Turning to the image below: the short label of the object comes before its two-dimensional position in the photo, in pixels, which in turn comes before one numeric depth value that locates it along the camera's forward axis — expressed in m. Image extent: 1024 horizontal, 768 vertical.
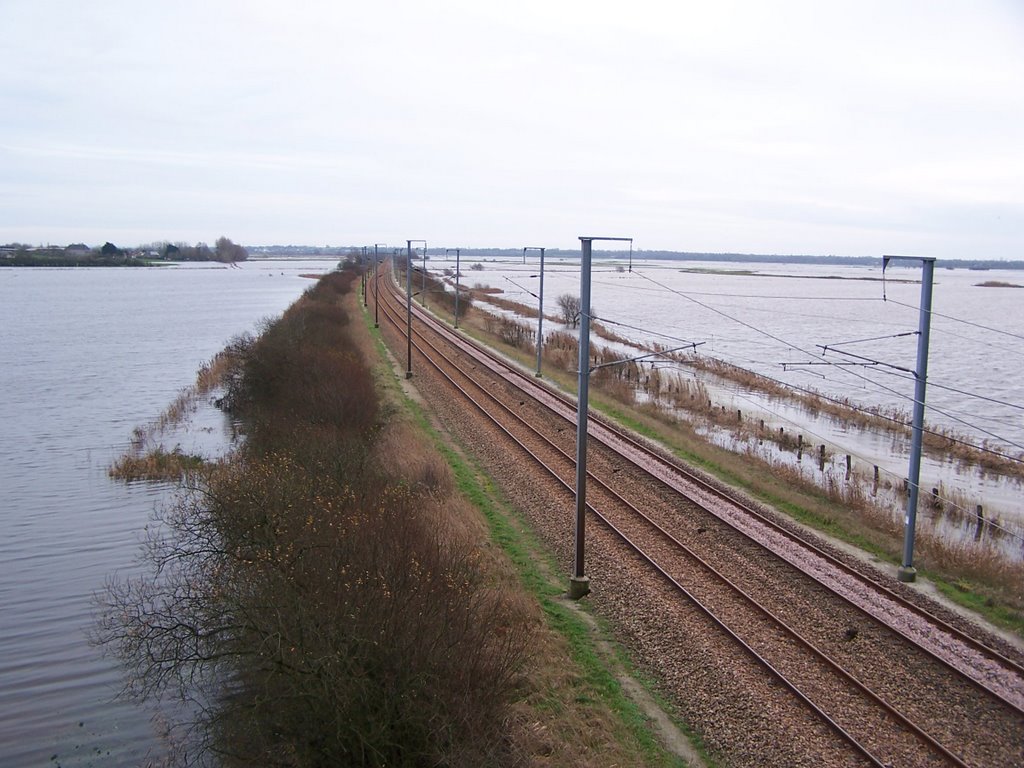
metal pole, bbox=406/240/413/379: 37.14
